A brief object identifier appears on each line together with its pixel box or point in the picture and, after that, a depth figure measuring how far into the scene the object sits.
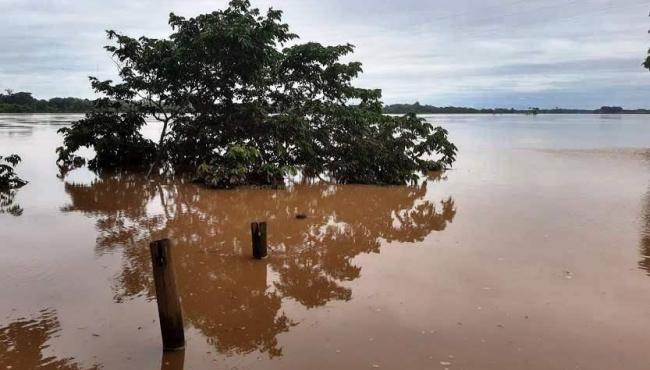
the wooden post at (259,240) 7.91
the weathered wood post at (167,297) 4.83
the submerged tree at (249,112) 15.59
